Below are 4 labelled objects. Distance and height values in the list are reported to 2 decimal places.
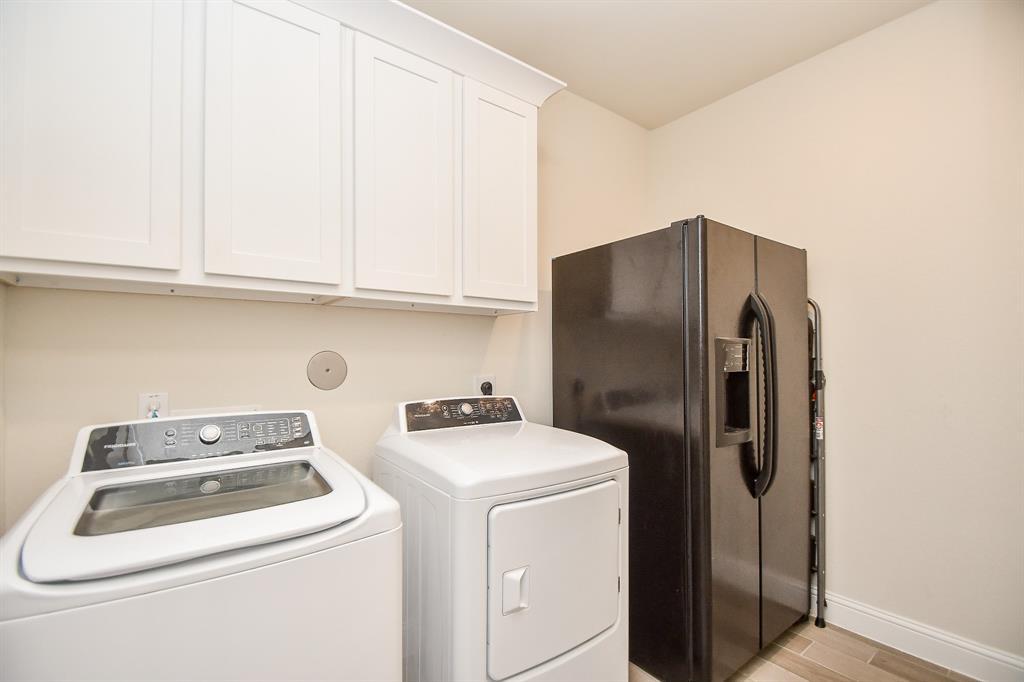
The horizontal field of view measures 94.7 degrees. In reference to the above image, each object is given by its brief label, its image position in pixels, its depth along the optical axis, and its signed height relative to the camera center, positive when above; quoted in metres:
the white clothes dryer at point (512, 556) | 1.25 -0.60
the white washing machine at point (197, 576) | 0.75 -0.41
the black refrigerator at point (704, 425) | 1.68 -0.31
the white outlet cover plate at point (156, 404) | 1.44 -0.18
